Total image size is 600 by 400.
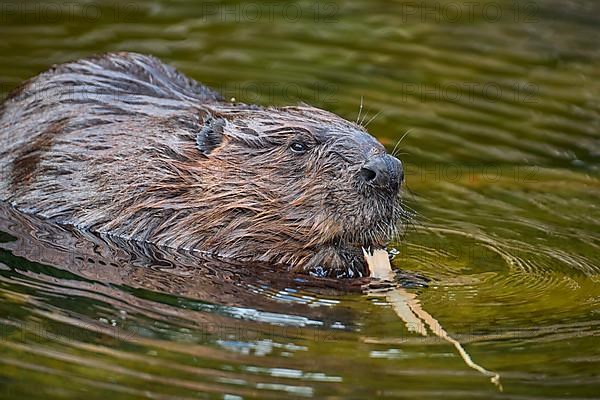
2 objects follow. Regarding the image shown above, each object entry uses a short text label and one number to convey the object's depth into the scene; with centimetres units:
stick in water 861
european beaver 1014
